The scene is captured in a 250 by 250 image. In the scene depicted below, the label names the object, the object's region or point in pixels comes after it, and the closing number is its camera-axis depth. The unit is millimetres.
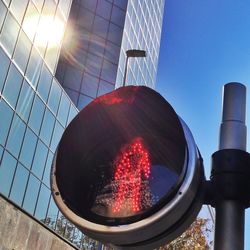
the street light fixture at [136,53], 18656
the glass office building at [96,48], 30969
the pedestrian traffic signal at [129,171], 1542
